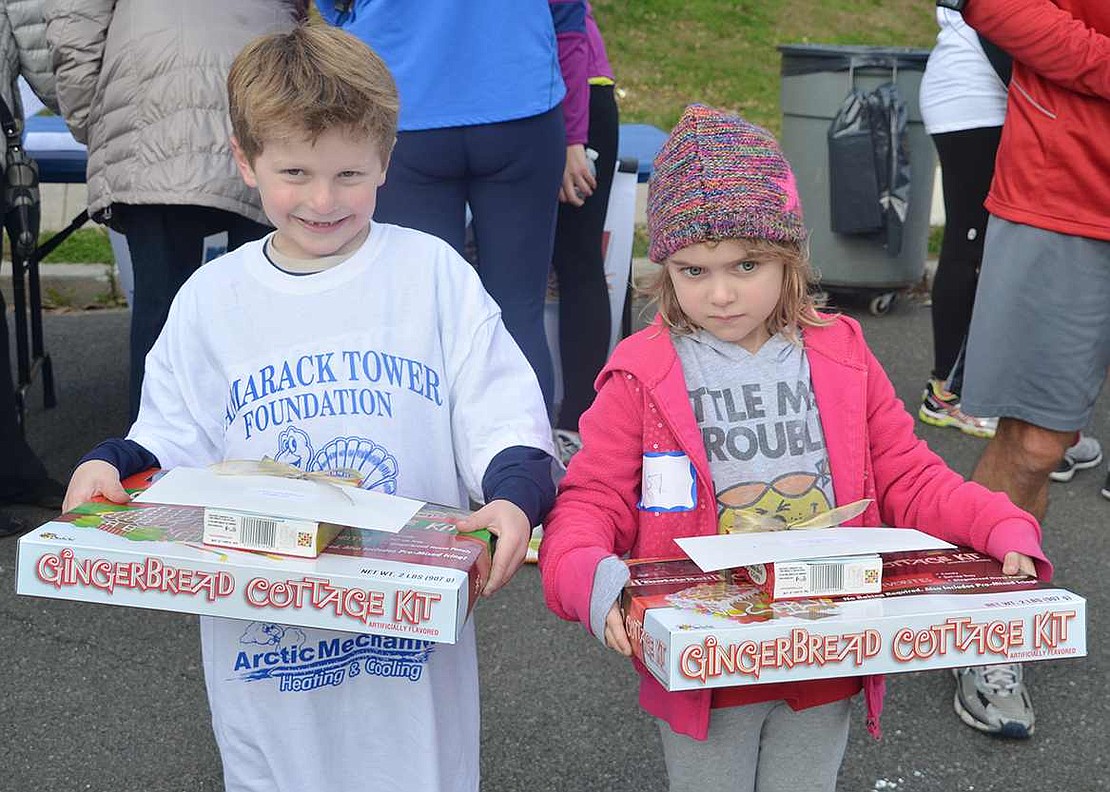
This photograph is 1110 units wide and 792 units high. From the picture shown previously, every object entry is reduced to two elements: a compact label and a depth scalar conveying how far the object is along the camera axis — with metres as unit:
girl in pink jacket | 1.90
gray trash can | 6.19
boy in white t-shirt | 1.87
